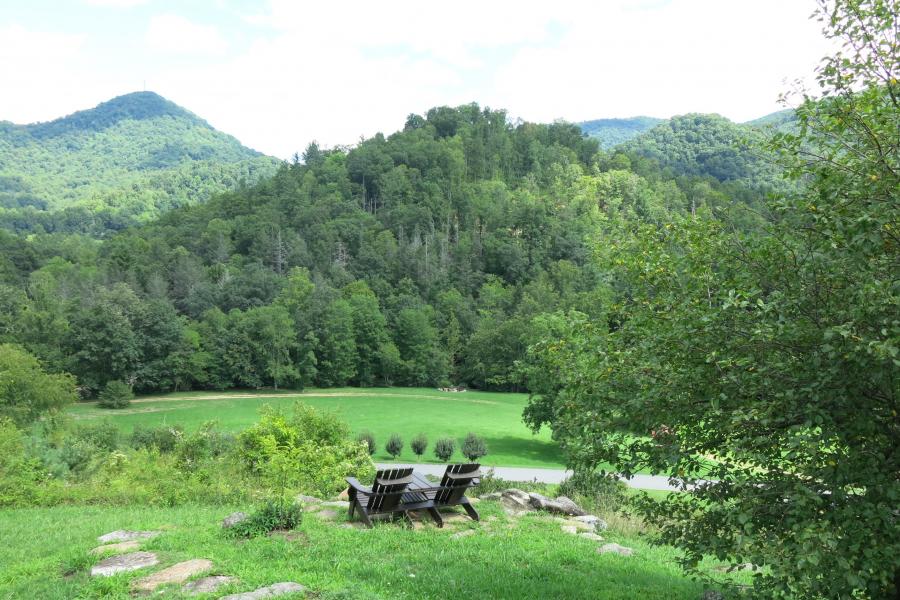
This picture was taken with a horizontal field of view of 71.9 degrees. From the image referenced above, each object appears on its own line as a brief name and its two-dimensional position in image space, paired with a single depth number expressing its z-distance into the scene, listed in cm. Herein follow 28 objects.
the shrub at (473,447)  3186
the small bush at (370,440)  3234
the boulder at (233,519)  834
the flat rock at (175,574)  643
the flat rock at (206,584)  611
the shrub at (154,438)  2409
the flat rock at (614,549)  884
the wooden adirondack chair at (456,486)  972
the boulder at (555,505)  1168
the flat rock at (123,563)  690
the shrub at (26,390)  3002
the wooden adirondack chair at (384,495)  920
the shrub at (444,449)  3272
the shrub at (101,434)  2177
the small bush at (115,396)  5259
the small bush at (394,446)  3325
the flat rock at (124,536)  830
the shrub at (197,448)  1452
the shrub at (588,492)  1416
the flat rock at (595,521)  1102
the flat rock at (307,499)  1092
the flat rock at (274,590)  580
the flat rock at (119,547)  765
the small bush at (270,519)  816
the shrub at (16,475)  1208
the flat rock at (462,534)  880
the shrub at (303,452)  1288
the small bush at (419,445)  3328
